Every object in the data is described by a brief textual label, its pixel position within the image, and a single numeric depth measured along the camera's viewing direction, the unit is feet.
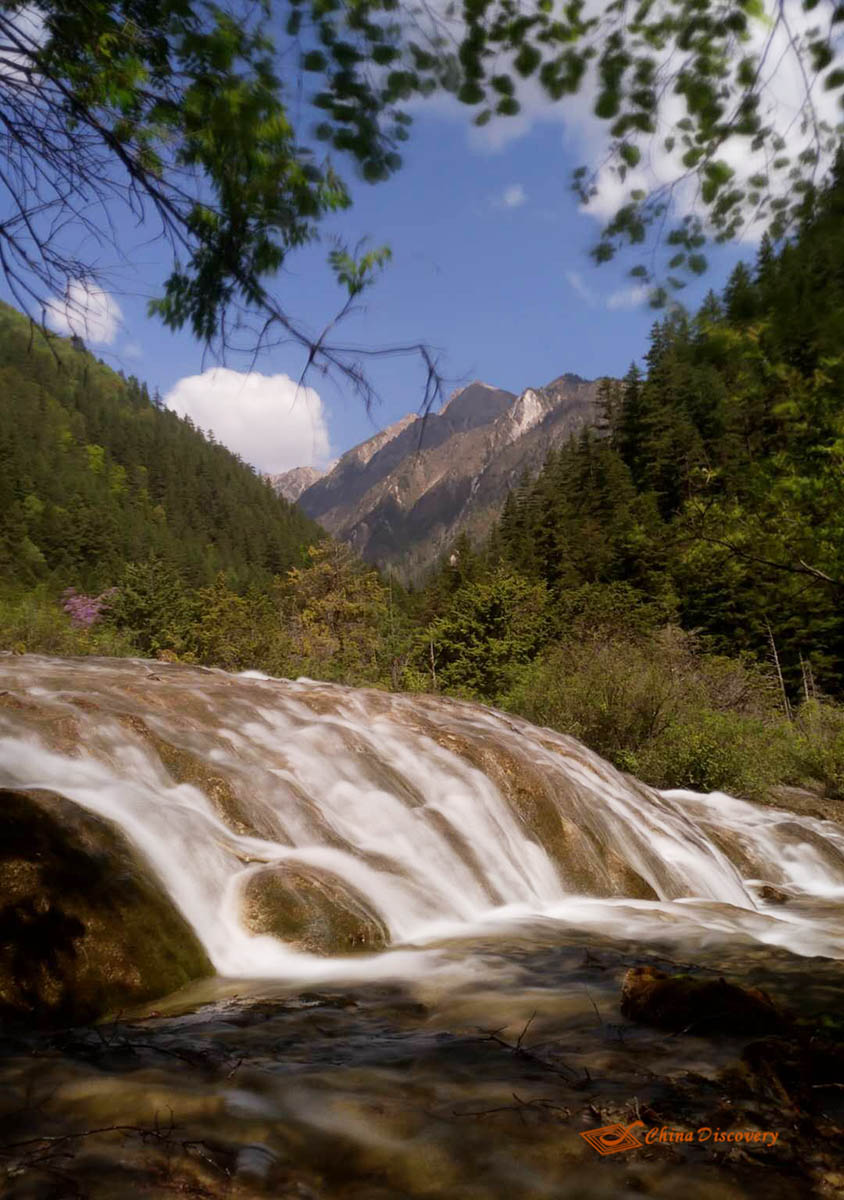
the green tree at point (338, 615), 100.58
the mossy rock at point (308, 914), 17.02
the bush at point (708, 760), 51.93
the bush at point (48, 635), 95.91
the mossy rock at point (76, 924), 12.06
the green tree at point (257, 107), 9.20
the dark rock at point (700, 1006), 10.94
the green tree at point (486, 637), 98.12
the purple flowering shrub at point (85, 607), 122.11
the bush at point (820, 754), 58.49
